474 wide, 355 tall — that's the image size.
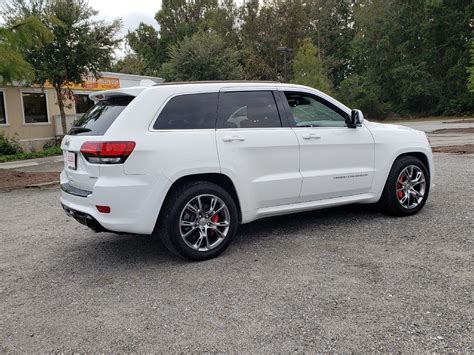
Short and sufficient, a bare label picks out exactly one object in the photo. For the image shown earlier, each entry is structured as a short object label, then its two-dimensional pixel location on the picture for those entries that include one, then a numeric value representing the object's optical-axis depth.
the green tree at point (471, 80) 28.12
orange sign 22.09
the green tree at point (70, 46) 18.52
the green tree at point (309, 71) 28.92
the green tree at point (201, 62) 27.77
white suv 4.12
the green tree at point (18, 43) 11.65
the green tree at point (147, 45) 55.62
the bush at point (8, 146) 19.13
